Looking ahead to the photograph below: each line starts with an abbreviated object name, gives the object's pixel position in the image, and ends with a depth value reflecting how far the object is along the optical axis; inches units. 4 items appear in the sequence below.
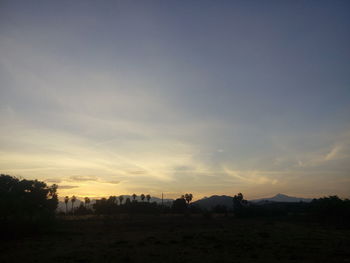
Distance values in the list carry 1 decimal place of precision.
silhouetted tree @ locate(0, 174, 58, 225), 1533.8
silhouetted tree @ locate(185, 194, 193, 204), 4674.2
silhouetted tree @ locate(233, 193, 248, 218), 4611.2
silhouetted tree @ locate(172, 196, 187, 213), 4212.1
